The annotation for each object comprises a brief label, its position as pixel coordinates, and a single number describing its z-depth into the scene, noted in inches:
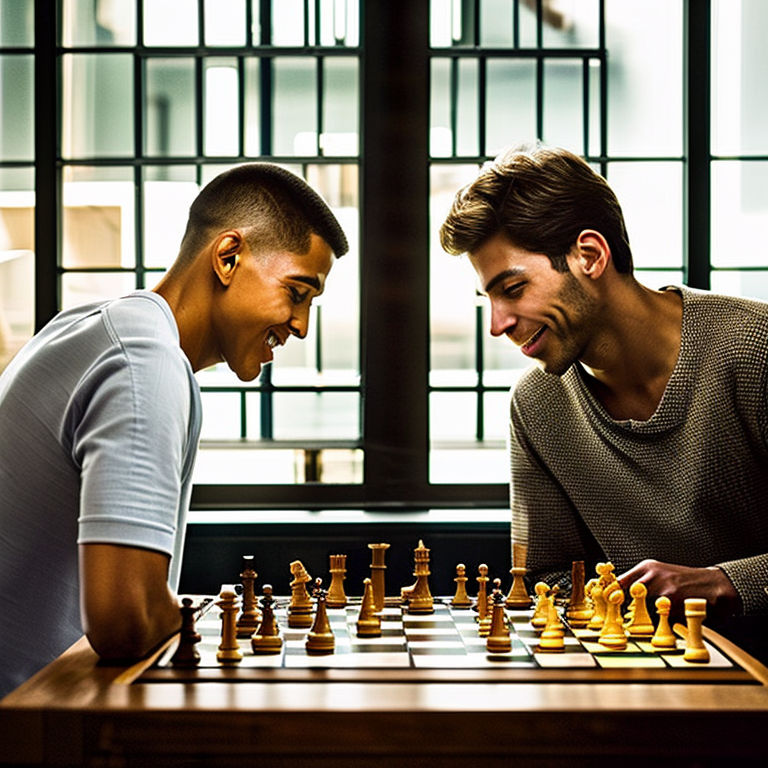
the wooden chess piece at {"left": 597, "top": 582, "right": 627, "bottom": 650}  70.6
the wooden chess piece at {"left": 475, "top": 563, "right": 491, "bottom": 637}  76.8
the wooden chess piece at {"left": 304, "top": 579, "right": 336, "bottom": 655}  69.3
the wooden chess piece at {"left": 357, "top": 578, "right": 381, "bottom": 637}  75.5
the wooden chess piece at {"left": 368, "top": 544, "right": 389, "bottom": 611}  88.4
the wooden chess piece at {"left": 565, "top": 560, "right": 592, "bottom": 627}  79.9
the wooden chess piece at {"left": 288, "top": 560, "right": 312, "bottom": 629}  78.7
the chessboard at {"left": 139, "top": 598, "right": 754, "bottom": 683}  63.4
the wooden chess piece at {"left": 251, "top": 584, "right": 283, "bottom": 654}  69.4
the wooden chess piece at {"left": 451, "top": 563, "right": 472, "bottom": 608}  87.5
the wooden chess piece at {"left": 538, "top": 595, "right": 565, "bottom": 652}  69.8
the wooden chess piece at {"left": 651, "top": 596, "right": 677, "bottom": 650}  70.3
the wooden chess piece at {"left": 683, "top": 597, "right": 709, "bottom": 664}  66.8
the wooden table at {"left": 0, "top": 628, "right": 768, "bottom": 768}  55.9
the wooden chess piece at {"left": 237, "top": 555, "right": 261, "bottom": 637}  76.7
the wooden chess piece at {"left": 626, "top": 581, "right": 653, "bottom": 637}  74.2
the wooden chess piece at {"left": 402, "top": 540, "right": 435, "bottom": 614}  85.9
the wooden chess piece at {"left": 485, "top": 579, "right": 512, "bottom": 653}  69.5
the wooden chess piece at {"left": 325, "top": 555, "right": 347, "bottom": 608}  86.4
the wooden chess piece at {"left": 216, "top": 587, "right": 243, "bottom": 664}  67.1
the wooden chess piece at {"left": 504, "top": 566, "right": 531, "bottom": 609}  86.4
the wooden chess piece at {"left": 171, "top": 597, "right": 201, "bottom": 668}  65.6
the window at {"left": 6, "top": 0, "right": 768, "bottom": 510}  147.0
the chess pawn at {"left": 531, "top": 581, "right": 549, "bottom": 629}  77.0
